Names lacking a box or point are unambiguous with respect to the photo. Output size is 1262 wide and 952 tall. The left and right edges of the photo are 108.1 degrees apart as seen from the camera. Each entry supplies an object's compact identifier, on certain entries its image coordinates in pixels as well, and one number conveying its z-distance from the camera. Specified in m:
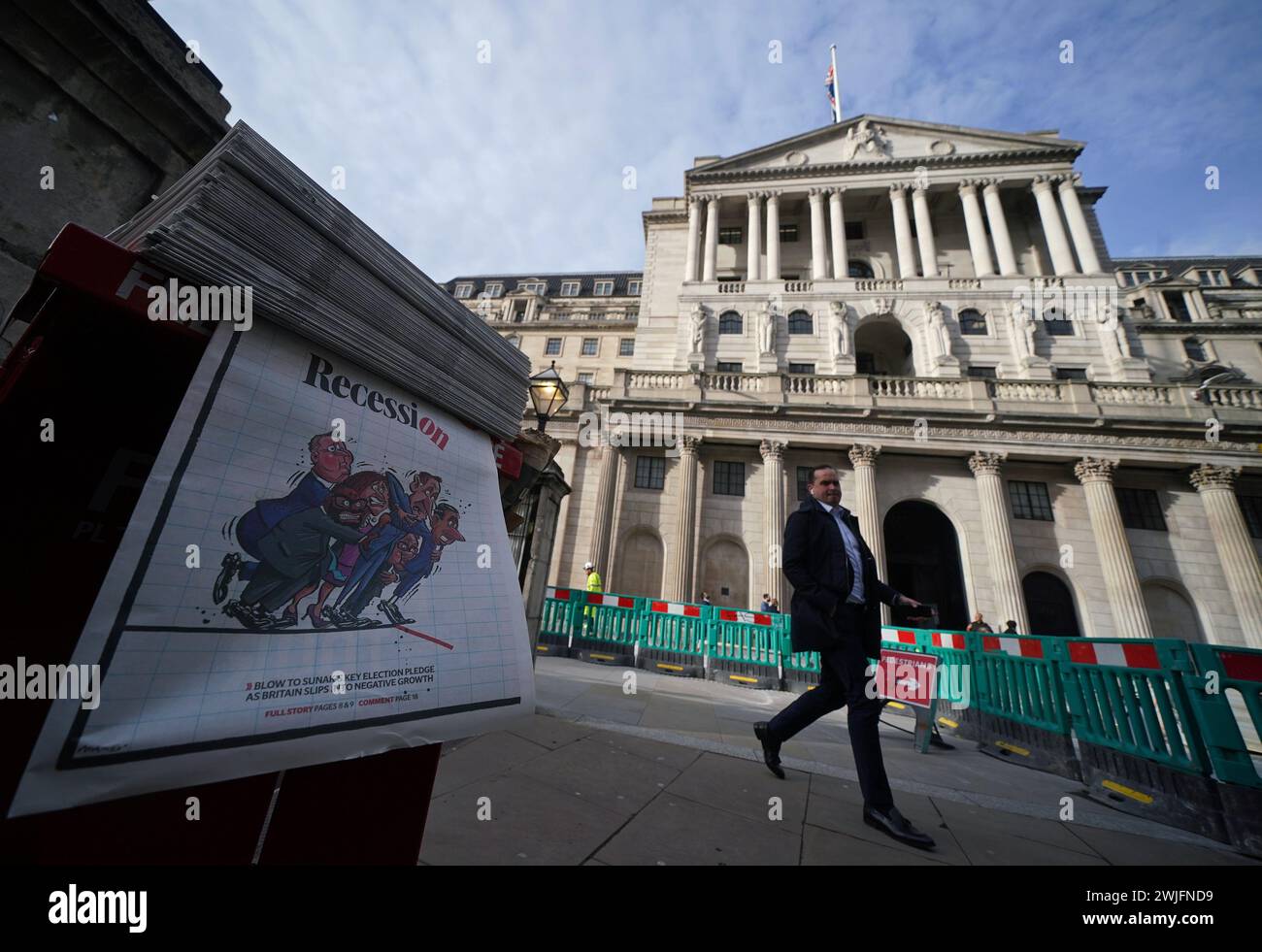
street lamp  6.32
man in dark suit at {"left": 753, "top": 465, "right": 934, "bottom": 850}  2.83
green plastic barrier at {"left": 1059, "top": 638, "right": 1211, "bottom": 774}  3.80
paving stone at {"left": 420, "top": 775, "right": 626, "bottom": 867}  1.82
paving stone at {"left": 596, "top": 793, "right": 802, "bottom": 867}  1.99
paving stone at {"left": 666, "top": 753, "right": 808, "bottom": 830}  2.68
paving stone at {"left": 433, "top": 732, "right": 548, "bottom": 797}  2.56
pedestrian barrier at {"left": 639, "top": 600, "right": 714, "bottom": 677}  9.85
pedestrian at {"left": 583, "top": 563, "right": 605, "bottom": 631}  12.79
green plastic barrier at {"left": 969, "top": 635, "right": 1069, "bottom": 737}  5.14
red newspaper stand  0.93
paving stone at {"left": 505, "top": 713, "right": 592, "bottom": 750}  3.48
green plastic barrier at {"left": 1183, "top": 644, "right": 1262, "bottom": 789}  3.42
